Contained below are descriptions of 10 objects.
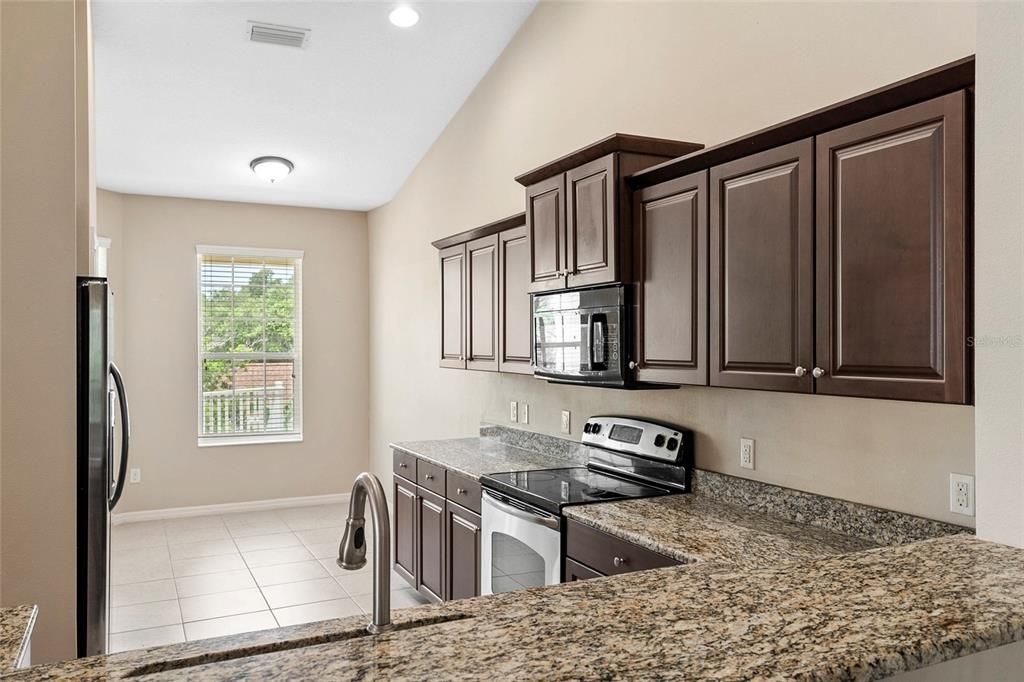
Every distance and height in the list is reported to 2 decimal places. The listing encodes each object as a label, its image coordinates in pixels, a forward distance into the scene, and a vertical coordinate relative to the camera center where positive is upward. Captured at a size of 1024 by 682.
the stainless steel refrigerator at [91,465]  2.46 -0.42
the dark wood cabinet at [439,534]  3.63 -1.06
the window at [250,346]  6.61 -0.06
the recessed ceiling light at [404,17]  4.04 +1.77
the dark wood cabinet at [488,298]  3.85 +0.23
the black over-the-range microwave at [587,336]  2.88 +0.01
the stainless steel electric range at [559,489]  2.87 -0.63
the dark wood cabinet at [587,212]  2.86 +0.52
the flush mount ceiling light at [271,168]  5.46 +1.27
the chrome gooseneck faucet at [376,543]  1.11 -0.33
